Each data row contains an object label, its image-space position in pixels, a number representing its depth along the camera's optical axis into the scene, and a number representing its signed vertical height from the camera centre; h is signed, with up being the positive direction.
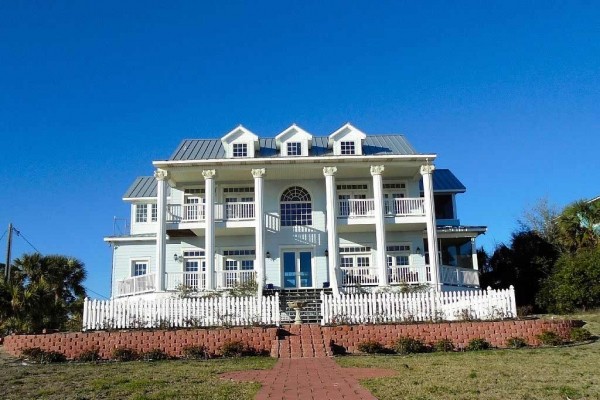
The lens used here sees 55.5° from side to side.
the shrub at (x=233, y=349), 15.84 -1.11
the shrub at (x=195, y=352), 15.90 -1.17
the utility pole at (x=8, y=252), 26.89 +3.30
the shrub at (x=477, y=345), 16.08 -1.18
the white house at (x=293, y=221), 25.25 +3.93
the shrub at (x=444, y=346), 16.11 -1.19
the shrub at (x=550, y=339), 16.00 -1.06
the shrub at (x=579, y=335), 16.20 -0.99
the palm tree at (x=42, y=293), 21.33 +0.86
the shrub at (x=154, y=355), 15.91 -1.23
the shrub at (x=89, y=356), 15.90 -1.19
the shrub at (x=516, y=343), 16.22 -1.17
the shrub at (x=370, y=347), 15.98 -1.15
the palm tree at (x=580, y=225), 28.09 +3.65
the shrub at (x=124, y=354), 15.88 -1.17
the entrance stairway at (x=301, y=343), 15.26 -0.99
